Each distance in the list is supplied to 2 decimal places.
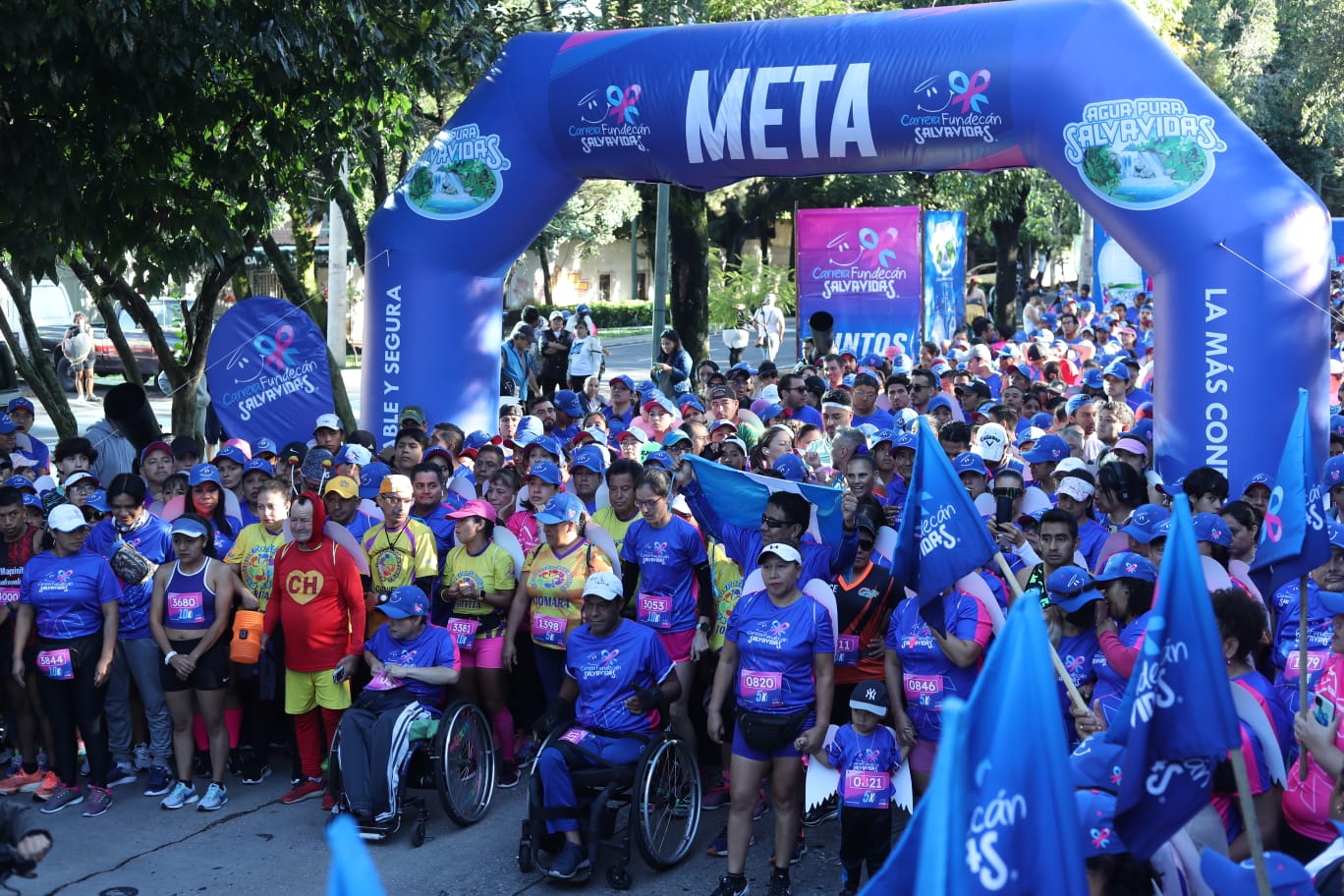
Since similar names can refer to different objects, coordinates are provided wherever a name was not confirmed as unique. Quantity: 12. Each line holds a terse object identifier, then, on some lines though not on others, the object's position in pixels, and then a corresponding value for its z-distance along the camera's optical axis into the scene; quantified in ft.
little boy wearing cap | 21.08
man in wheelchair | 22.56
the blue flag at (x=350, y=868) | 8.85
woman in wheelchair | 24.13
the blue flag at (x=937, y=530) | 19.31
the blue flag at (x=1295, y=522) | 18.65
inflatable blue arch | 31.58
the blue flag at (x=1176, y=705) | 12.84
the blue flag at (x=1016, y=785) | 10.61
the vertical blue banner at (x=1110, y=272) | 90.07
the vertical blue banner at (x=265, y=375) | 39.17
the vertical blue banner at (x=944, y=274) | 66.54
